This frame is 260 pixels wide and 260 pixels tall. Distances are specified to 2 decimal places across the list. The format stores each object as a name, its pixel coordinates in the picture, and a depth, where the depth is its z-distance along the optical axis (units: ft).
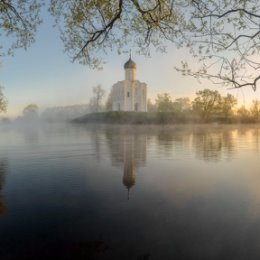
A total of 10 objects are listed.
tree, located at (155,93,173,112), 370.73
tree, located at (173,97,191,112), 448.90
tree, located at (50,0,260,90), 35.24
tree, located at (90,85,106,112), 391.55
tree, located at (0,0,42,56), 39.42
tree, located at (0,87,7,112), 173.49
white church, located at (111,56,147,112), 364.17
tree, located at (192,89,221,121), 323.16
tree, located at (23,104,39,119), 517.27
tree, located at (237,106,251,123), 332.39
